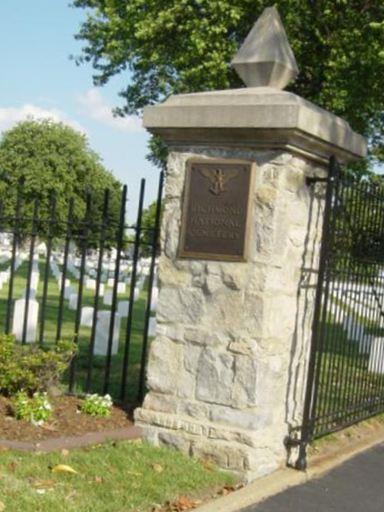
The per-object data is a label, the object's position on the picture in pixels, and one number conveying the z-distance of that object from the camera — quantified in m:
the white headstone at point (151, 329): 13.56
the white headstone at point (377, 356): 8.67
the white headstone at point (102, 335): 10.92
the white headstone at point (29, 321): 11.88
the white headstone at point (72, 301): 17.66
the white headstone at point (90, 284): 25.08
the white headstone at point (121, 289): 23.94
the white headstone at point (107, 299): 18.83
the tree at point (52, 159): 51.62
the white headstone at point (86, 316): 14.00
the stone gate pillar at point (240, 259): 5.64
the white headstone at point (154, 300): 18.46
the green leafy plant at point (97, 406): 6.28
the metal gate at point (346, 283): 6.03
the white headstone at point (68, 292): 19.42
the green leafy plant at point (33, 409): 5.81
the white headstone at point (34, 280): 18.09
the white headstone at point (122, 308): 15.72
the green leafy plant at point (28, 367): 6.18
